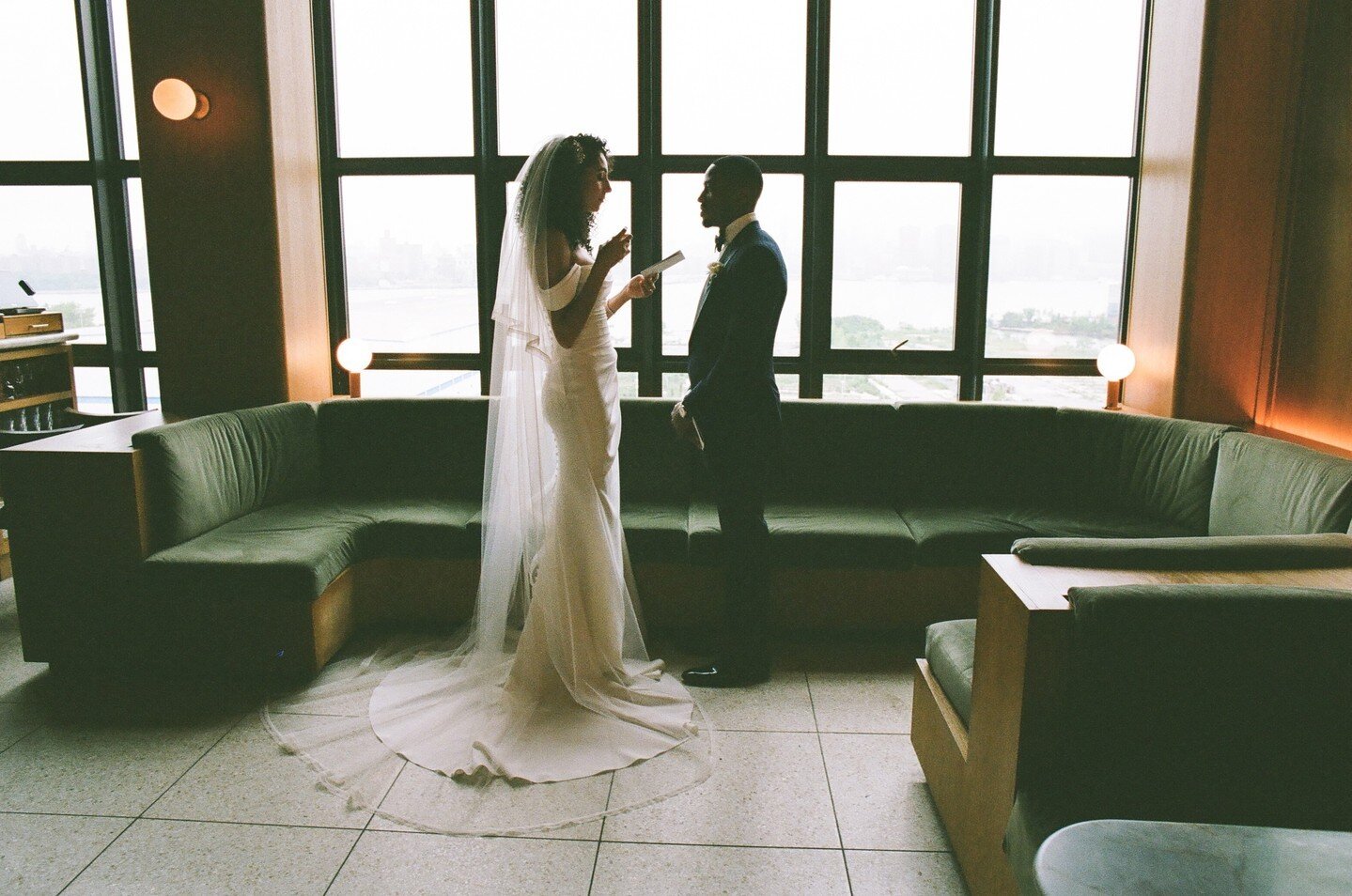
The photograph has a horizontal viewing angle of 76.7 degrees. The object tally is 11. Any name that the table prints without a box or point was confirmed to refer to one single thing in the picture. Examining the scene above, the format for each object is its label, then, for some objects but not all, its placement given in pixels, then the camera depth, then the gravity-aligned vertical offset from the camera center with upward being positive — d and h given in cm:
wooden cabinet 445 -43
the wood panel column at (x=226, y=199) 397 +51
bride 271 -97
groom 302 -30
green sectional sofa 321 -86
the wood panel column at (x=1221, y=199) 372 +51
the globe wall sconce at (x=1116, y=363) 410 -23
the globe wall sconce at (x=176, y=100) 391 +95
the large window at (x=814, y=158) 437 +80
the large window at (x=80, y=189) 468 +66
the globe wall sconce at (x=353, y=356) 435 -23
